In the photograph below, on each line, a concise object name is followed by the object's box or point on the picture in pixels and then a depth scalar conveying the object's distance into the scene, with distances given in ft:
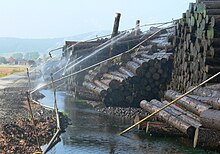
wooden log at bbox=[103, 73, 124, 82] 75.07
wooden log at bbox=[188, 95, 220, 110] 46.01
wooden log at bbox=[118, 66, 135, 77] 74.72
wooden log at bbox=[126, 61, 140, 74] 73.82
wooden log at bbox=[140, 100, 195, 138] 45.88
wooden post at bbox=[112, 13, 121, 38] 105.50
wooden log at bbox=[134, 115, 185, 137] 50.82
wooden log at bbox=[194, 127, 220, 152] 43.39
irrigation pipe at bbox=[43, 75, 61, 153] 43.84
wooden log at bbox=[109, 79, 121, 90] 74.43
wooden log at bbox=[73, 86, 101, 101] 81.80
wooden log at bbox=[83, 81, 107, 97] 74.90
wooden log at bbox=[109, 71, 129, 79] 74.54
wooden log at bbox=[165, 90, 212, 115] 48.05
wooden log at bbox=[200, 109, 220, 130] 42.79
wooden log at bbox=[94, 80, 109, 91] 75.92
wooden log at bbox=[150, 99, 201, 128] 46.56
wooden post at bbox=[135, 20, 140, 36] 118.79
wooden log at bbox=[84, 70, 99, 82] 89.14
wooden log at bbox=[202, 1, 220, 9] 60.68
